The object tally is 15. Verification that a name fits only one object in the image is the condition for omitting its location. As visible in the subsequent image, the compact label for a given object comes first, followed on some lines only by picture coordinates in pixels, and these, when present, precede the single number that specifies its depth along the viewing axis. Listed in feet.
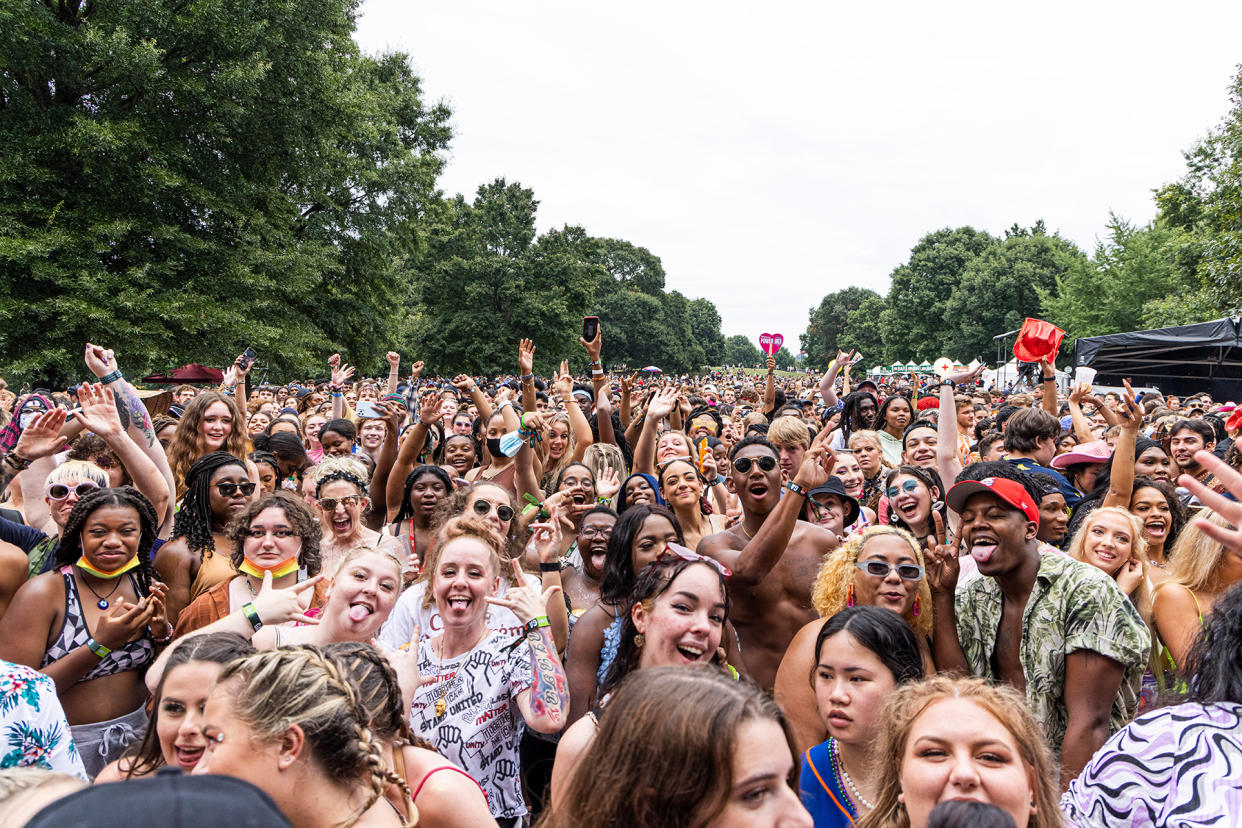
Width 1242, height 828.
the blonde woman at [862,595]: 10.71
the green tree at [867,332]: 298.76
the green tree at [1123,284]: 108.37
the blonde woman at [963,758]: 6.56
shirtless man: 13.41
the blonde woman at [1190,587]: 11.42
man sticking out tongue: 9.71
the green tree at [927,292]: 214.48
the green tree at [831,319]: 407.23
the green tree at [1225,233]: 56.34
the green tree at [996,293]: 186.91
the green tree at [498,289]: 135.33
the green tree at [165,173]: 45.65
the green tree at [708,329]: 443.32
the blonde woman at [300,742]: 6.09
